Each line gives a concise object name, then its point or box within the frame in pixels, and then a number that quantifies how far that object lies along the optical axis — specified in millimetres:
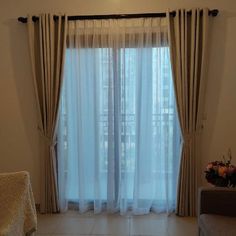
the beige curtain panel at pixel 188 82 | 2729
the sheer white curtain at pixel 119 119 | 2832
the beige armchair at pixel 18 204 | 1701
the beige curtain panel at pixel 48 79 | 2816
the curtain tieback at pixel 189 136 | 2806
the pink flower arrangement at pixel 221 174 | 2369
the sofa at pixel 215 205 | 1991
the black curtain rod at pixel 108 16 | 2794
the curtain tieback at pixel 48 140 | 2918
